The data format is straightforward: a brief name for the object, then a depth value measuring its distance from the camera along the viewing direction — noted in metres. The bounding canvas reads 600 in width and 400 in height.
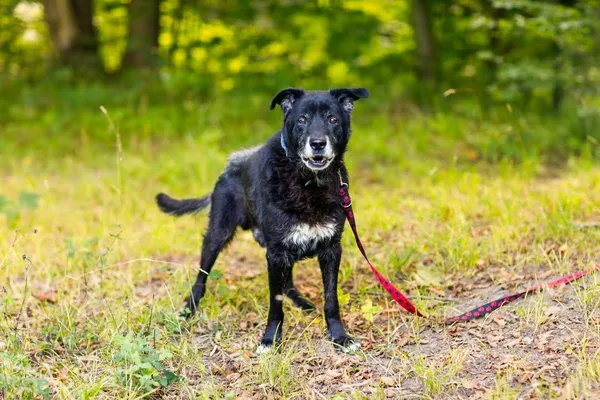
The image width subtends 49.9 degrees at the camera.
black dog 4.15
